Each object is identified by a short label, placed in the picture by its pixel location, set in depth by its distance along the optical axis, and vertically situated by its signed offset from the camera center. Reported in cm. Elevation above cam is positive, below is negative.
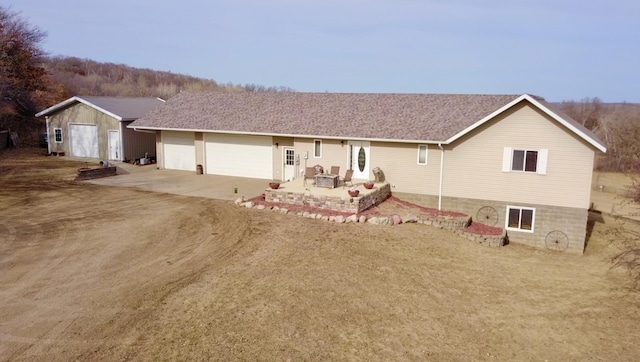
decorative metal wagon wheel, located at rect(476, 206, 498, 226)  2112 -385
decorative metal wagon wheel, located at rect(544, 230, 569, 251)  2008 -466
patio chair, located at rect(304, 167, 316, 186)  2364 -231
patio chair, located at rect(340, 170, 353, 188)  2356 -246
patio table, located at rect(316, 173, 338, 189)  2223 -252
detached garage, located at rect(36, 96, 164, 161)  3175 -53
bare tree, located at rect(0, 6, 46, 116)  3359 +438
